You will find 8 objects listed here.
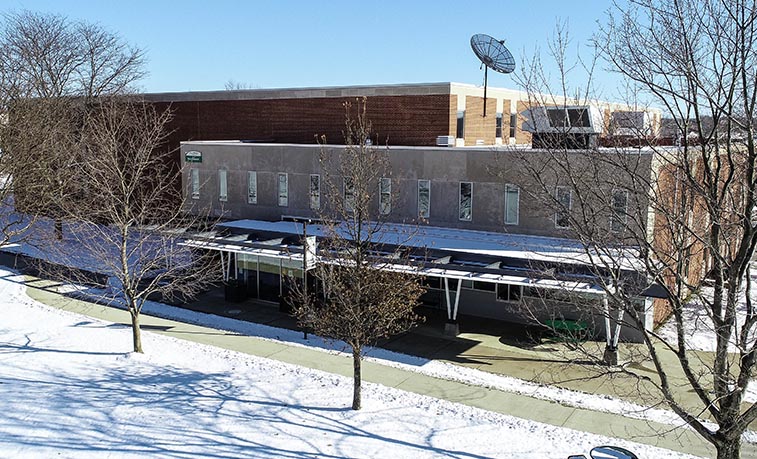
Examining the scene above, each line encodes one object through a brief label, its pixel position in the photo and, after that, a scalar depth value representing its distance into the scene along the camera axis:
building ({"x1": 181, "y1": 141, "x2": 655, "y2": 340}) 21.62
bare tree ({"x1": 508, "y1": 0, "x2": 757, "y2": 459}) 9.11
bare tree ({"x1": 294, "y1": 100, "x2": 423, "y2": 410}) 14.76
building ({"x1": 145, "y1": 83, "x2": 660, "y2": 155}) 31.27
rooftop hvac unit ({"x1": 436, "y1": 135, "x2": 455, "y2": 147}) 30.28
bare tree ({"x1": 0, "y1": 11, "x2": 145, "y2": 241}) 22.62
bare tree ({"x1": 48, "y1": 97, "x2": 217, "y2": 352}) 18.19
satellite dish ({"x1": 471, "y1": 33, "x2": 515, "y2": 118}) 30.62
